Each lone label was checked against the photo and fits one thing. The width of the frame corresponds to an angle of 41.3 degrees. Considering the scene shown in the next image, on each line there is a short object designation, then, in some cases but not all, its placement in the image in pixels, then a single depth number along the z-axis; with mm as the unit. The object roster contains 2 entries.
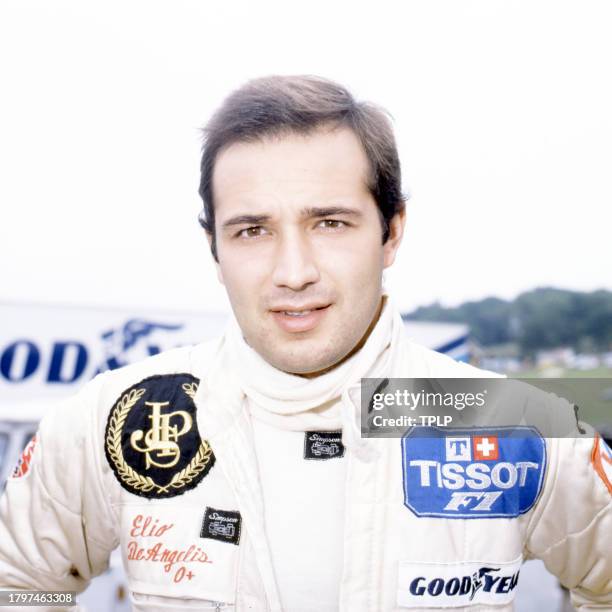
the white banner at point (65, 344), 1527
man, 640
